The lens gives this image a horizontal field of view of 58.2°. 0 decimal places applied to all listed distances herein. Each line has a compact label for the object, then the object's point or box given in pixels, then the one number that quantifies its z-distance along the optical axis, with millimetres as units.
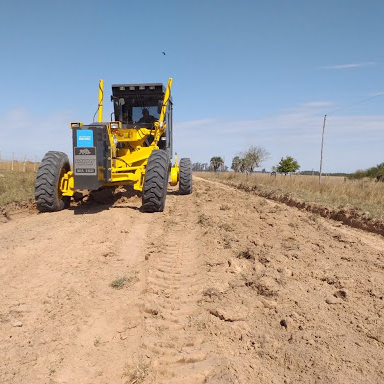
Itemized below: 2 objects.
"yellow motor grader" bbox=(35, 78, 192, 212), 6664
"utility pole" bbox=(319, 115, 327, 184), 20681
